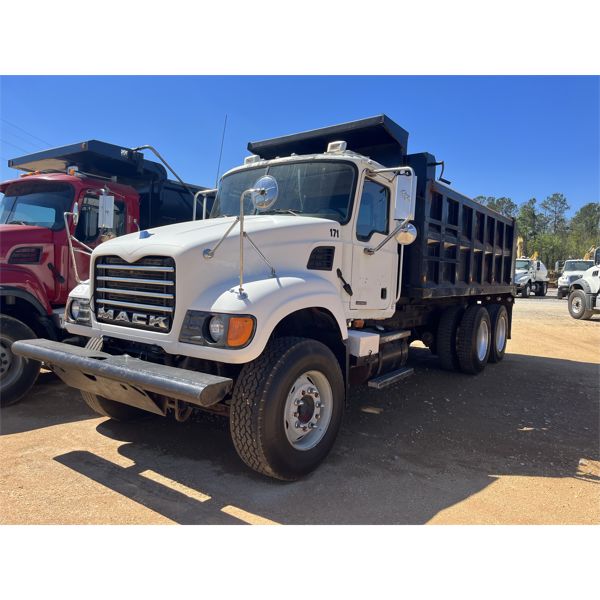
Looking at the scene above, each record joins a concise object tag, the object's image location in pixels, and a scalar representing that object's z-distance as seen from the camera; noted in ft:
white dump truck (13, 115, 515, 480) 10.35
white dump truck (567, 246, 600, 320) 52.95
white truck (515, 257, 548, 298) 93.25
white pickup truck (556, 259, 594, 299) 82.96
